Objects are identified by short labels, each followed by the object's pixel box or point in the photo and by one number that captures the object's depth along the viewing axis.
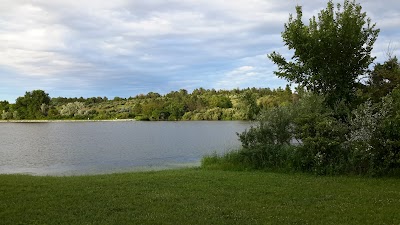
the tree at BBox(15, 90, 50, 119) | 137.25
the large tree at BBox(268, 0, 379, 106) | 20.19
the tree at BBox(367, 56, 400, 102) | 21.36
